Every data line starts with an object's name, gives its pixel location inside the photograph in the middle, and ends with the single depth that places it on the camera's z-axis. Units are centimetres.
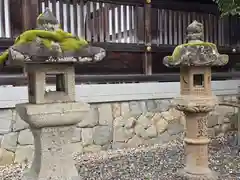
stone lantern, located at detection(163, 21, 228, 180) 434
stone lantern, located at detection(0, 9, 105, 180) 299
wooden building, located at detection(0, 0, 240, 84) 558
